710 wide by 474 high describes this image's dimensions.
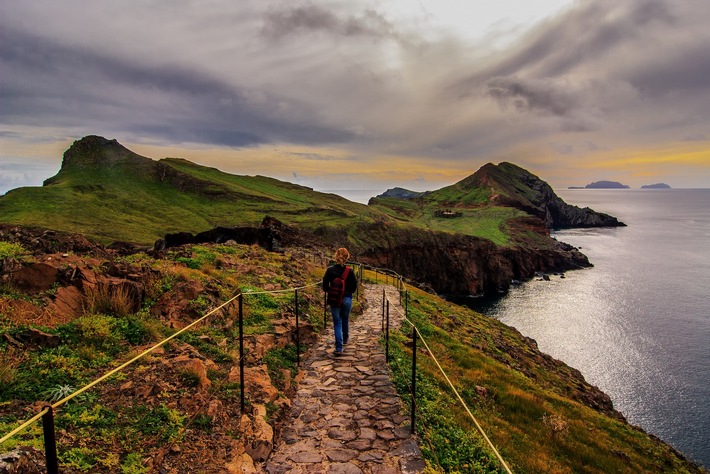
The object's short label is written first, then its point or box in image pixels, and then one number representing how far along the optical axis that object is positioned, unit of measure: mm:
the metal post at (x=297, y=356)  10719
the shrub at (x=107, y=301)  9094
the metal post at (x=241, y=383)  7082
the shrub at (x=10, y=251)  9961
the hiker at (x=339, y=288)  11172
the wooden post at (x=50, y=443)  3361
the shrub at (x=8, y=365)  5918
